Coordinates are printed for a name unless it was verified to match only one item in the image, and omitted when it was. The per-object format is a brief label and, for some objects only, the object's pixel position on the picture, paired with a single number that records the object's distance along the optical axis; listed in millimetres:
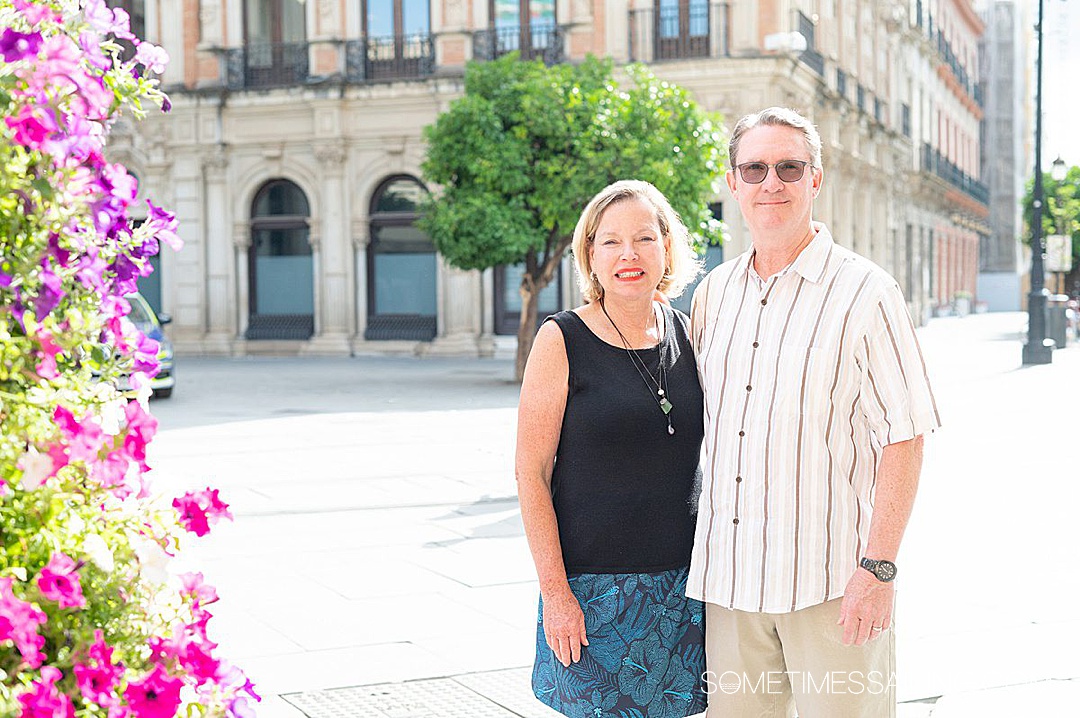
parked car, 19370
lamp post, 26781
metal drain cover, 4926
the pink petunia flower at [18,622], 2027
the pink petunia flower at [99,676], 2170
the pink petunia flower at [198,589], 2484
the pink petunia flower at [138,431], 2279
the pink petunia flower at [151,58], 2500
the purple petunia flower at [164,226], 2510
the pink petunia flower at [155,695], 2273
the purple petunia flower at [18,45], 2143
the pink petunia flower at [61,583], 2096
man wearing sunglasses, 2990
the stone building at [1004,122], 82812
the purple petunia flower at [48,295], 2197
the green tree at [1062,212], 55906
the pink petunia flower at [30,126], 2150
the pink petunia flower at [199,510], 2438
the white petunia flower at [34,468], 2121
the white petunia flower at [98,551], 2172
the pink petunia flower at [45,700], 2082
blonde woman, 3199
